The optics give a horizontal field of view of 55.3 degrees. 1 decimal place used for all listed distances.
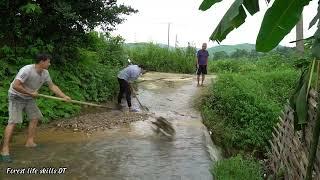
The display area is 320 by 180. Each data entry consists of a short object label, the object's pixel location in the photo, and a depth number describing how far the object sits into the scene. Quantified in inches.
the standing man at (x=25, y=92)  172.1
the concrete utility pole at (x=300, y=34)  362.9
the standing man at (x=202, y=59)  356.8
